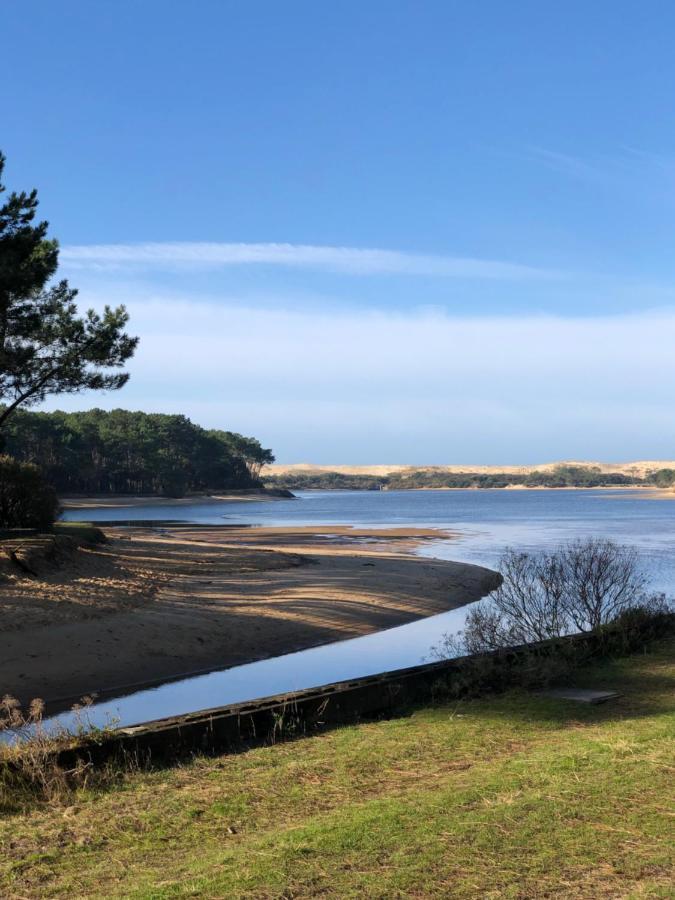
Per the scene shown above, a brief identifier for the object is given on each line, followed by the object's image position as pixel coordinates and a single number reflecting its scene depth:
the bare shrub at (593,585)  17.16
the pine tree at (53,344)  26.61
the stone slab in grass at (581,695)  10.48
